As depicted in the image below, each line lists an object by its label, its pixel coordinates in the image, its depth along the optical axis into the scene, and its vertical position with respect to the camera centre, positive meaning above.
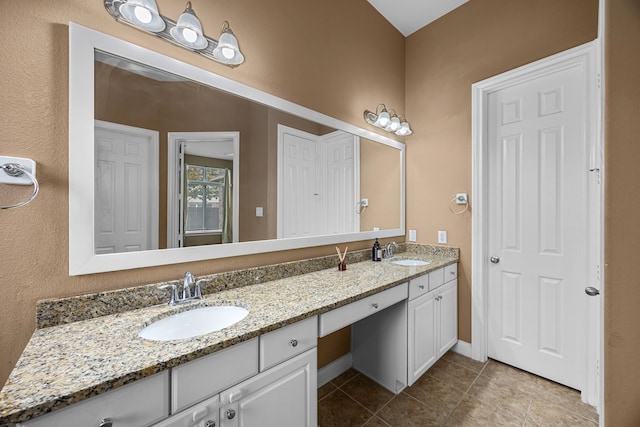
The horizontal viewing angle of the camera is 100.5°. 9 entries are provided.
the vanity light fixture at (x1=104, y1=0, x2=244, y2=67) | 1.10 +0.83
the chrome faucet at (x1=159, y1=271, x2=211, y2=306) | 1.18 -0.36
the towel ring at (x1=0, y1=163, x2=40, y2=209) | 0.90 +0.14
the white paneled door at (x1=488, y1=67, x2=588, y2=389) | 1.85 -0.09
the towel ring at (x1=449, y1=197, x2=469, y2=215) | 2.28 +0.04
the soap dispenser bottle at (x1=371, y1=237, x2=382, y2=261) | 2.24 -0.33
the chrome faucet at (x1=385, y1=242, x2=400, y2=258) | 2.35 -0.33
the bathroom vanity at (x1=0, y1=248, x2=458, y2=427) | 0.65 -0.43
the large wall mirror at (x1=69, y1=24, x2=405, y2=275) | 1.06 +0.25
